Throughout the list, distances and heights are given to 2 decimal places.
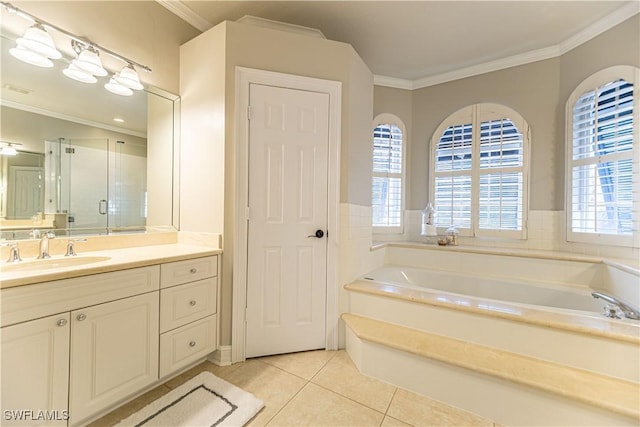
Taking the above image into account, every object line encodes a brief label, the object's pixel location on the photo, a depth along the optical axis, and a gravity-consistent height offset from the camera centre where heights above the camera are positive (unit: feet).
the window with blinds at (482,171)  9.19 +1.60
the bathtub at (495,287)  7.07 -2.32
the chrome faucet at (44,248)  4.78 -0.73
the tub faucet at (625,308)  4.98 -1.82
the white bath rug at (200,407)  4.52 -3.70
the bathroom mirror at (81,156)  4.75 +1.19
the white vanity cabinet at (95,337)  3.57 -2.17
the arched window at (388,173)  10.66 +1.67
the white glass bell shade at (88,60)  5.25 +3.08
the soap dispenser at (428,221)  10.25 -0.33
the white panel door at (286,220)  6.54 -0.22
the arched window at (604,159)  6.69 +1.59
